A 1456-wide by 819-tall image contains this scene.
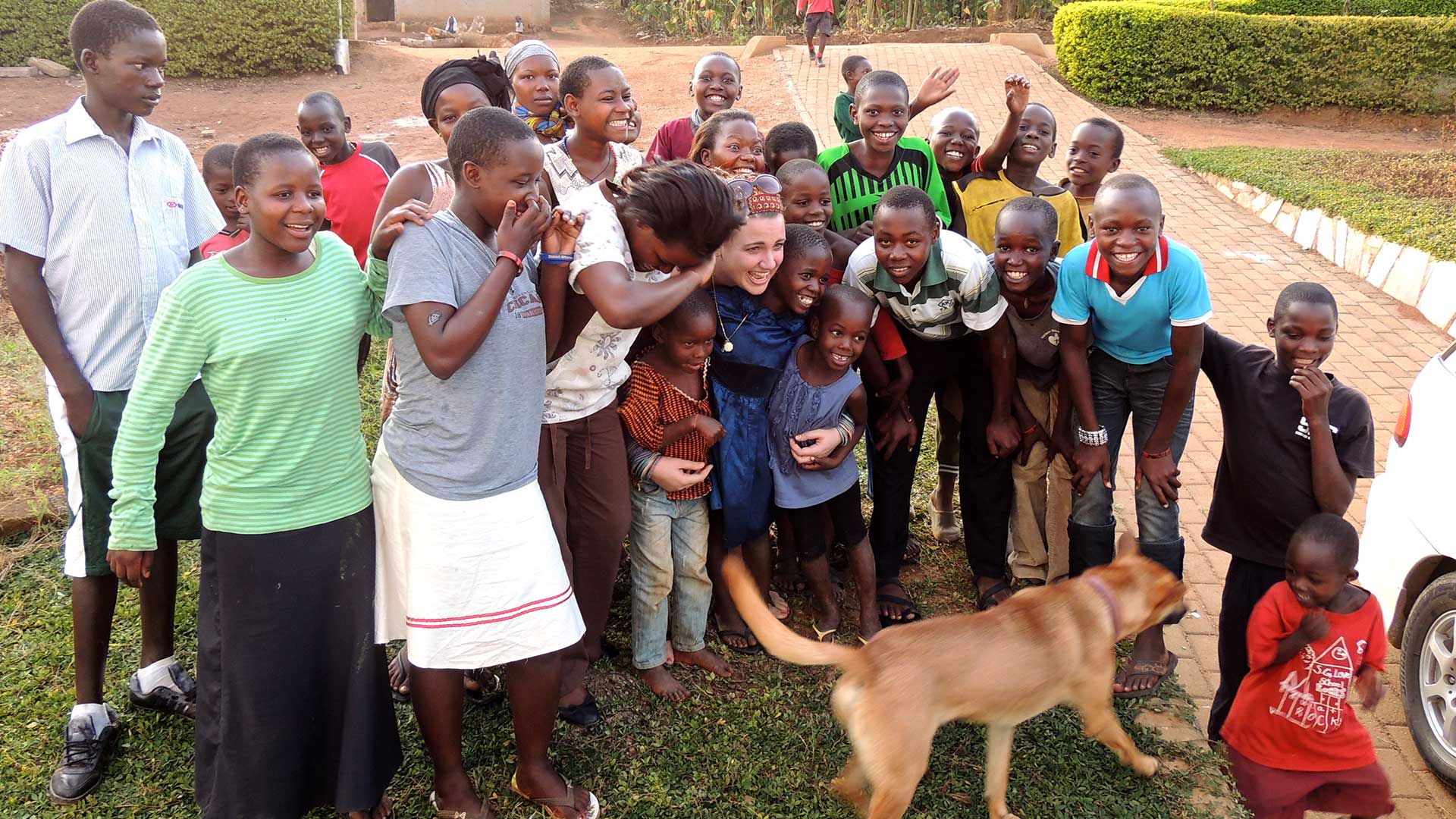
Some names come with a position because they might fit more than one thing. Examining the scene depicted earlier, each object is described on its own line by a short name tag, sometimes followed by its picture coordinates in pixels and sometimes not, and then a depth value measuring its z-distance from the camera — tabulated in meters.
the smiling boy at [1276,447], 3.17
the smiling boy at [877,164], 4.51
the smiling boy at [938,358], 3.58
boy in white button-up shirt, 2.96
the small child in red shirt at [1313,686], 2.99
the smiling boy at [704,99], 4.97
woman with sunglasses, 3.55
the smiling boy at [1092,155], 4.68
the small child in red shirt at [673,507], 3.39
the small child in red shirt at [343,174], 4.31
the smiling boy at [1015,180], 4.75
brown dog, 2.75
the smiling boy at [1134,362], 3.42
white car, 3.52
